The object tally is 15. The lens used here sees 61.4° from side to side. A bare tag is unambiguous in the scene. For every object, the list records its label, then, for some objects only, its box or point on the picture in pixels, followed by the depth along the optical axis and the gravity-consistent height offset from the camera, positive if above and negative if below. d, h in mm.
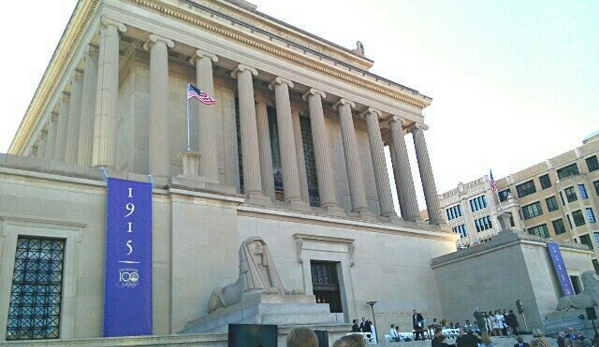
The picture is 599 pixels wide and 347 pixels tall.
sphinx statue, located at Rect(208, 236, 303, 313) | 15734 +2727
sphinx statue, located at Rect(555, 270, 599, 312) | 24344 +1489
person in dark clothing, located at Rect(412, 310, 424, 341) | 23547 +1020
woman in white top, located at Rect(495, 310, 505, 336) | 24436 +655
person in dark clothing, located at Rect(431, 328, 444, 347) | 13133 +134
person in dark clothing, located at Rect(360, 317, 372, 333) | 22609 +1148
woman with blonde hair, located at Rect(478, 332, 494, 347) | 12227 +9
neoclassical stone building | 17516 +10564
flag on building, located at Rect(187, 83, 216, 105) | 23716 +12325
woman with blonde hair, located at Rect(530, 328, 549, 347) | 9453 -139
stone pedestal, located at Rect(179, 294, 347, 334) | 13516 +1395
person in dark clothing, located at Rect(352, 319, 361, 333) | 21200 +1117
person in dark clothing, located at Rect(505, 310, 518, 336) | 24672 +682
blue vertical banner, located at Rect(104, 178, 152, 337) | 17094 +4026
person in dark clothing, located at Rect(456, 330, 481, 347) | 11953 +27
